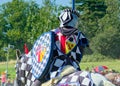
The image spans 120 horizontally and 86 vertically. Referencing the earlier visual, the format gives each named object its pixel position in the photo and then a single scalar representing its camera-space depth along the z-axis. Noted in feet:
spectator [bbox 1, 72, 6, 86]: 72.54
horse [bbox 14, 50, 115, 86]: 19.14
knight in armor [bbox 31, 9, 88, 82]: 21.63
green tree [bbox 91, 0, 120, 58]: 211.00
